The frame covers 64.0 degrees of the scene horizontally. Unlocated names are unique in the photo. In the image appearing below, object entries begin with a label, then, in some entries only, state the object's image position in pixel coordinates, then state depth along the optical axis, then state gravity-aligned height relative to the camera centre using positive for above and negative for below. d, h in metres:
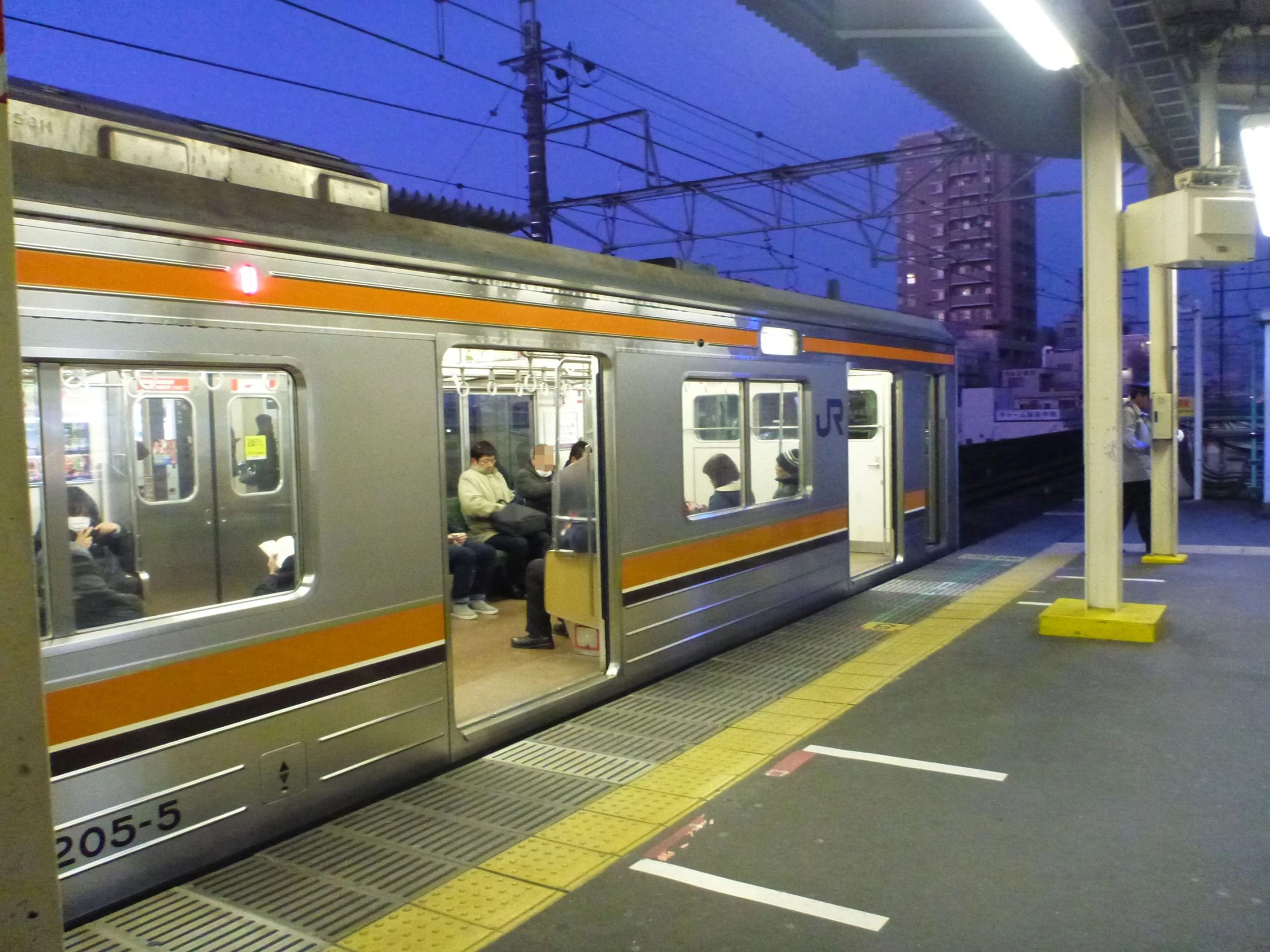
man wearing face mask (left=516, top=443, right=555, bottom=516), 7.24 -0.32
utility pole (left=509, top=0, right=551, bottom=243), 15.09 +5.08
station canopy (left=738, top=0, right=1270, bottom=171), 5.90 +2.44
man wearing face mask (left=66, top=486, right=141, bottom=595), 3.14 -0.29
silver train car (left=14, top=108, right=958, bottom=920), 3.09 -0.21
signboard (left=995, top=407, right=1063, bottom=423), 36.94 +0.25
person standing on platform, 9.05 -0.33
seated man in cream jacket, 7.15 -0.43
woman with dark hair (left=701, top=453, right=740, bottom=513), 6.31 -0.31
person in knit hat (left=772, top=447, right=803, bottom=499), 7.16 -0.33
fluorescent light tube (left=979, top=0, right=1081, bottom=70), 4.68 +1.88
